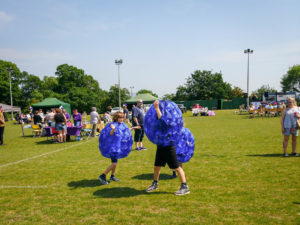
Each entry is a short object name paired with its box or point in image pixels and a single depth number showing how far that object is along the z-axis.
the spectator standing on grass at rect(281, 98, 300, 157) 7.74
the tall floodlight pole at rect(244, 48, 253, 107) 48.16
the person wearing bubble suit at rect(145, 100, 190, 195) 4.84
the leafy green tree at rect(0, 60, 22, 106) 61.01
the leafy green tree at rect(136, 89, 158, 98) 129.73
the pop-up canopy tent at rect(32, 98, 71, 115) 35.81
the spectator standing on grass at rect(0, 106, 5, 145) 12.94
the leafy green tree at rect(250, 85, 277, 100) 91.95
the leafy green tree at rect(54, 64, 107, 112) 64.75
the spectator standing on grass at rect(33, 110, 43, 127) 19.31
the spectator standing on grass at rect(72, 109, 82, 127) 15.47
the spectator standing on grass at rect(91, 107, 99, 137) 14.40
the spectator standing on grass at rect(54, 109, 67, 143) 13.19
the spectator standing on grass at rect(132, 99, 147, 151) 9.85
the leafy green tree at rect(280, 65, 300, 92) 88.38
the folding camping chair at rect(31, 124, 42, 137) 16.96
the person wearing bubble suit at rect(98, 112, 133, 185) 5.62
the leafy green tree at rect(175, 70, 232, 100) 74.25
